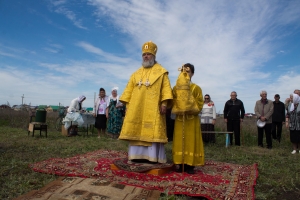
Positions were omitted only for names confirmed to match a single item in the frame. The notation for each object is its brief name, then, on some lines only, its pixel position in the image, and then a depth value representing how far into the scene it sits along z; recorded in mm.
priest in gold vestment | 4723
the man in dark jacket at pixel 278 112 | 9836
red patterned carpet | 3738
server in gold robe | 4672
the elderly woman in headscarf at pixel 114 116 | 10242
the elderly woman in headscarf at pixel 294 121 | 7832
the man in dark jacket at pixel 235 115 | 9477
